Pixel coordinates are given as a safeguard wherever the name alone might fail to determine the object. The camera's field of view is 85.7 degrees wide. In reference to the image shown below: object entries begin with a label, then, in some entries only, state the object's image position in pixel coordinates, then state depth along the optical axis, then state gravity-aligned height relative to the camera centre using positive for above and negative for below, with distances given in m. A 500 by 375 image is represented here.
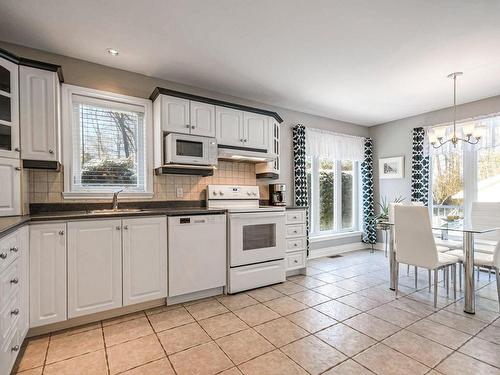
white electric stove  3.06 -0.66
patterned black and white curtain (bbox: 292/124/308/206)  4.35 +0.30
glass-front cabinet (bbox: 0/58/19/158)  2.13 +0.63
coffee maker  3.88 -0.14
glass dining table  2.54 -0.81
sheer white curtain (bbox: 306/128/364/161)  4.70 +0.73
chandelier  2.96 +0.60
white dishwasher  2.72 -0.71
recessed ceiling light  2.60 +1.32
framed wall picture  4.93 +0.33
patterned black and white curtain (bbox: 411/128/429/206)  4.55 +0.26
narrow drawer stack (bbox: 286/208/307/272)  3.66 -0.74
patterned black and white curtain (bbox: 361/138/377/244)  5.33 -0.17
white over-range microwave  2.95 +0.42
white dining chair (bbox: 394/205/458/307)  2.66 -0.59
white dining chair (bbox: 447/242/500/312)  2.60 -0.77
